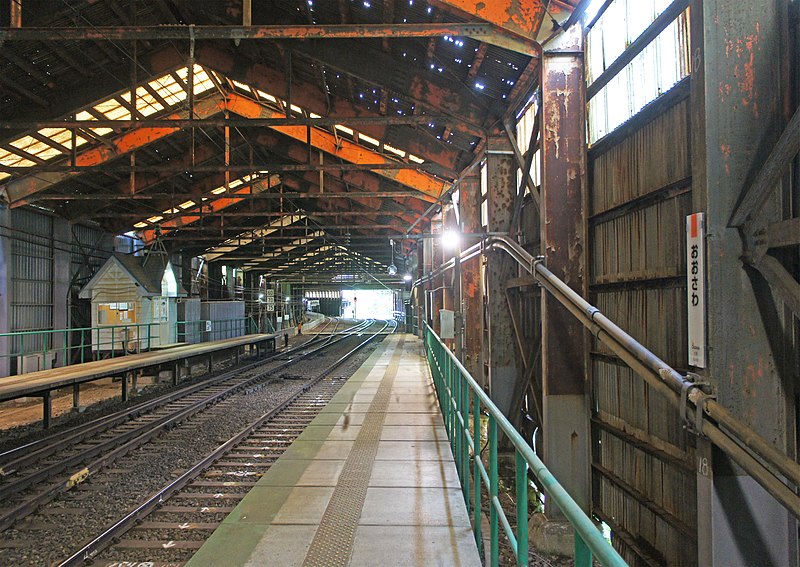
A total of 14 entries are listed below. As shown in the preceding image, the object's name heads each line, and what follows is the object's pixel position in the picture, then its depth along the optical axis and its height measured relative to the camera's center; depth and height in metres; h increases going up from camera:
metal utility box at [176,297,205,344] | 21.42 -0.94
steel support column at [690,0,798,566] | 3.22 +0.03
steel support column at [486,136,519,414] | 8.30 +0.35
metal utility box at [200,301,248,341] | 23.89 -1.04
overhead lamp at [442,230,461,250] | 9.11 +1.40
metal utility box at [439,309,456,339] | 12.24 -0.62
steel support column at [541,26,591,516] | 5.78 +0.47
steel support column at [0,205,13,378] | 14.21 +0.65
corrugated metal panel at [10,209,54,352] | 15.12 +0.91
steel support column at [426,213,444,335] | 18.06 +0.69
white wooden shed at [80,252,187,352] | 17.70 -0.08
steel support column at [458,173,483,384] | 11.38 +0.28
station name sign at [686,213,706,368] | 3.31 +0.06
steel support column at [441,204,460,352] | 14.24 +1.27
